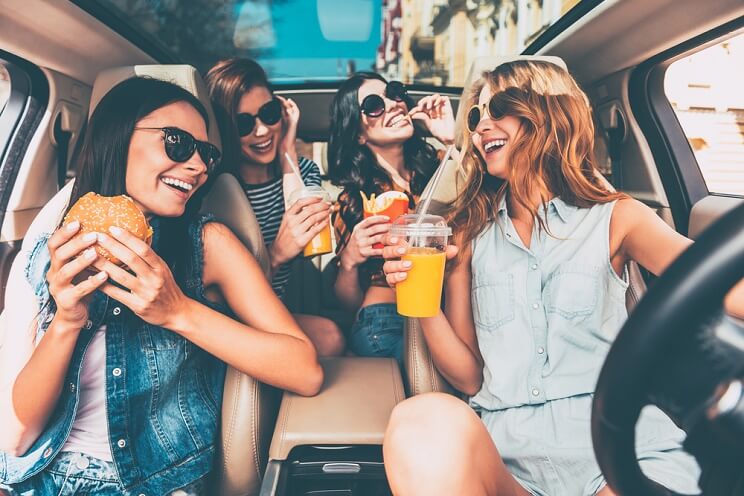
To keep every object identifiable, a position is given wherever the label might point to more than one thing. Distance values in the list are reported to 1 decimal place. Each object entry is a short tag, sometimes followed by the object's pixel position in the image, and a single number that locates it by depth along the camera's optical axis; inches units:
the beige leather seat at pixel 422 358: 59.9
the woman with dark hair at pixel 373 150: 87.7
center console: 52.1
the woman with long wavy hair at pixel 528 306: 44.3
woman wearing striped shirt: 83.5
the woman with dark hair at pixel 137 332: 45.9
